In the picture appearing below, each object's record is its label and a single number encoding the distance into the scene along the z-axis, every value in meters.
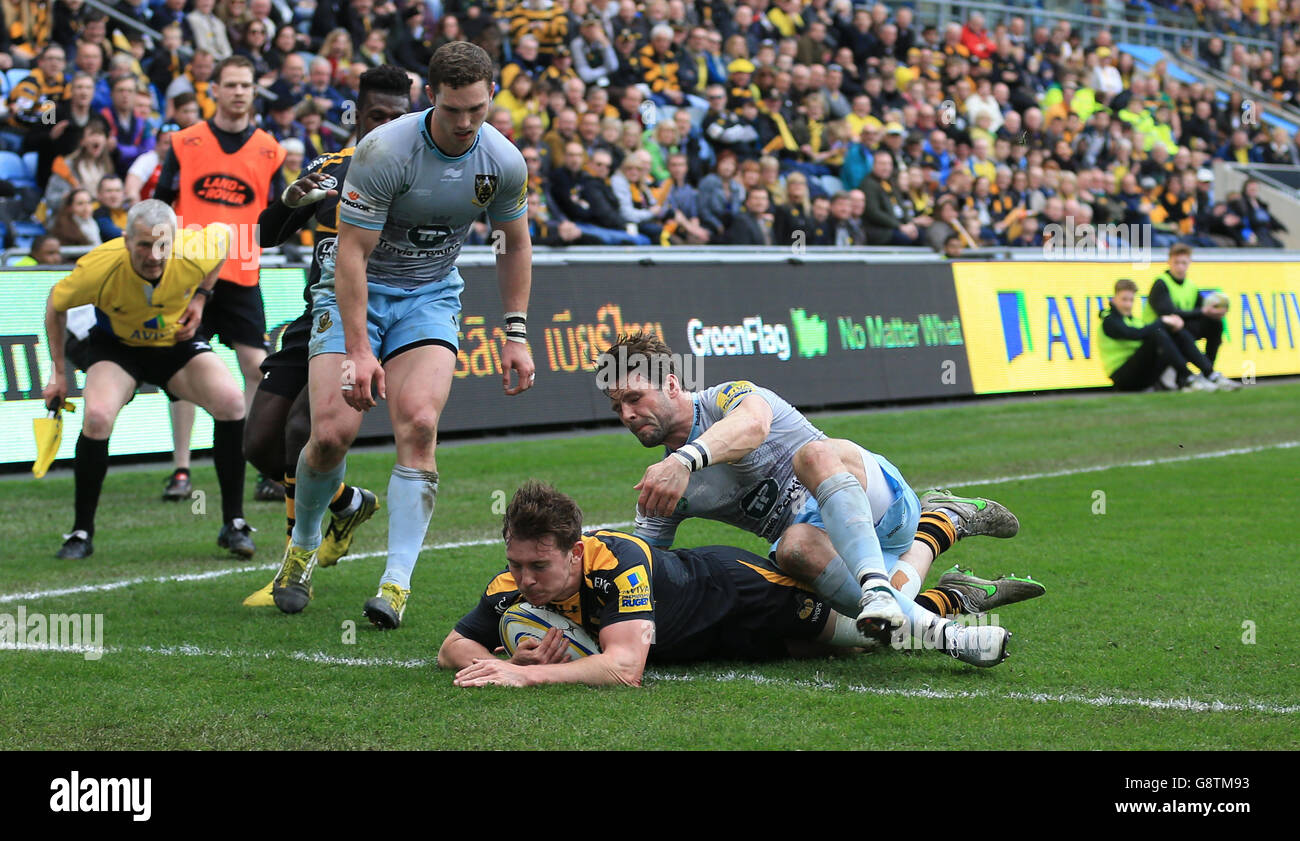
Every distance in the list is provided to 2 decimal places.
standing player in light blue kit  11.91
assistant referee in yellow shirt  16.14
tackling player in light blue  10.08
